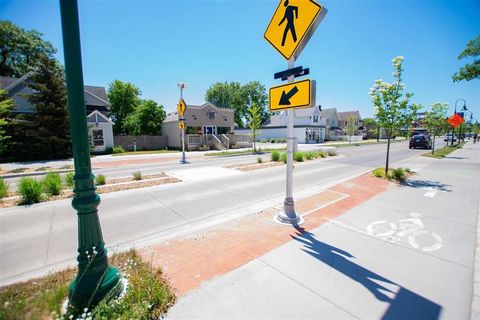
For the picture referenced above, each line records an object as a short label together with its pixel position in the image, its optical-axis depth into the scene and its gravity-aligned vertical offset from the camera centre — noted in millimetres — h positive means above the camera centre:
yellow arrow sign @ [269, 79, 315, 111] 4281 +844
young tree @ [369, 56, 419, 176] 10062 +1431
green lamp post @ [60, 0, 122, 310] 2441 -629
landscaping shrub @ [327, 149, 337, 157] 20959 -1453
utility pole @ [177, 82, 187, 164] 17795 +4080
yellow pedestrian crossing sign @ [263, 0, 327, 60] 4164 +2227
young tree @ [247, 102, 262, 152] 26812 +1883
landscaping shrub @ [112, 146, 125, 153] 24289 -1130
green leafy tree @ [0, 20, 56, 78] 33406 +14247
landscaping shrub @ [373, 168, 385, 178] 10678 -1764
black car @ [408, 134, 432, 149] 29562 -886
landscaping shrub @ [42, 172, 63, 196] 7625 -1537
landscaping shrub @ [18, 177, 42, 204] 6898 -1566
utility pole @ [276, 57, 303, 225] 4918 -1086
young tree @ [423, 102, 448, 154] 20750 +1831
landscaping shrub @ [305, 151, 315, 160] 18175 -1519
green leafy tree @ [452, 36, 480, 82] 12205 +3883
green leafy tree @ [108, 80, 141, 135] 38094 +6643
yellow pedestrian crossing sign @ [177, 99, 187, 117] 17875 +2587
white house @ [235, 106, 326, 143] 45750 +1857
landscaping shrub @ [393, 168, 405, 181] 10233 -1796
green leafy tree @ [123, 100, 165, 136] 31656 +2700
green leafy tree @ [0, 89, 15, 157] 16419 +1983
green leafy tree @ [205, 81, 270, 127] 64188 +11928
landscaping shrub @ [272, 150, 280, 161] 16680 -1386
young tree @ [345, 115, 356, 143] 48028 +2222
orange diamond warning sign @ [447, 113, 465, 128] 19188 +1268
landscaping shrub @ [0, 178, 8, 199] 7300 -1607
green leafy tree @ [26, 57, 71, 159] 18766 +2304
